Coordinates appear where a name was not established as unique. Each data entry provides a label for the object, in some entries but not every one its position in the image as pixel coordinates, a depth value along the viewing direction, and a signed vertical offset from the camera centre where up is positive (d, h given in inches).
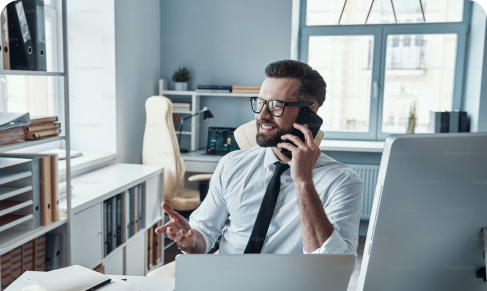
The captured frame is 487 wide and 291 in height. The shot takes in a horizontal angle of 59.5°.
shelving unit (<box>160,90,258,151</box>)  151.5 -4.5
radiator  154.8 -30.0
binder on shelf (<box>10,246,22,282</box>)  74.3 -30.9
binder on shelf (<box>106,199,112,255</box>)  97.7 -31.6
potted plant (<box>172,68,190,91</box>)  158.2 +3.7
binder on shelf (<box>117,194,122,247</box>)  102.6 -31.6
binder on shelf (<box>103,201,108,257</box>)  96.2 -31.7
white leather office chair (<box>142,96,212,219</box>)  125.6 -18.5
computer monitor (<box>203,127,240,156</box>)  151.9 -18.3
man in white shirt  50.9 -13.9
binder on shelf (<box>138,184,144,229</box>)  112.3 -32.3
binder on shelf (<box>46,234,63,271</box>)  82.8 -31.7
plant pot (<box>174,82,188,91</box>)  158.1 +1.1
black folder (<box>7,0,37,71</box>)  69.7 +7.9
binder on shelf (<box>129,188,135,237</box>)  107.5 -30.8
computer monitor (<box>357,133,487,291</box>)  27.5 -8.0
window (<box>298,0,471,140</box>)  158.7 +13.3
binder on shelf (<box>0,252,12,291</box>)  71.7 -31.1
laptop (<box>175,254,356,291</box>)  30.2 -12.9
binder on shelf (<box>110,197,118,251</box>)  99.7 -31.6
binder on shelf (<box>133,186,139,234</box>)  109.5 -31.1
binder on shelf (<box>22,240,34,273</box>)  77.1 -31.0
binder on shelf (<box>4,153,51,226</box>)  75.9 -17.7
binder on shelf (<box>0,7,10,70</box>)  68.4 +7.2
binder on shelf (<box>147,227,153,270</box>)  120.4 -45.2
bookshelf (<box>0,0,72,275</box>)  68.4 -19.9
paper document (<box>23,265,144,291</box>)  44.1 -20.8
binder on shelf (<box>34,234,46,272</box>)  80.0 -31.5
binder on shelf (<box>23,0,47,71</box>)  72.9 +10.3
